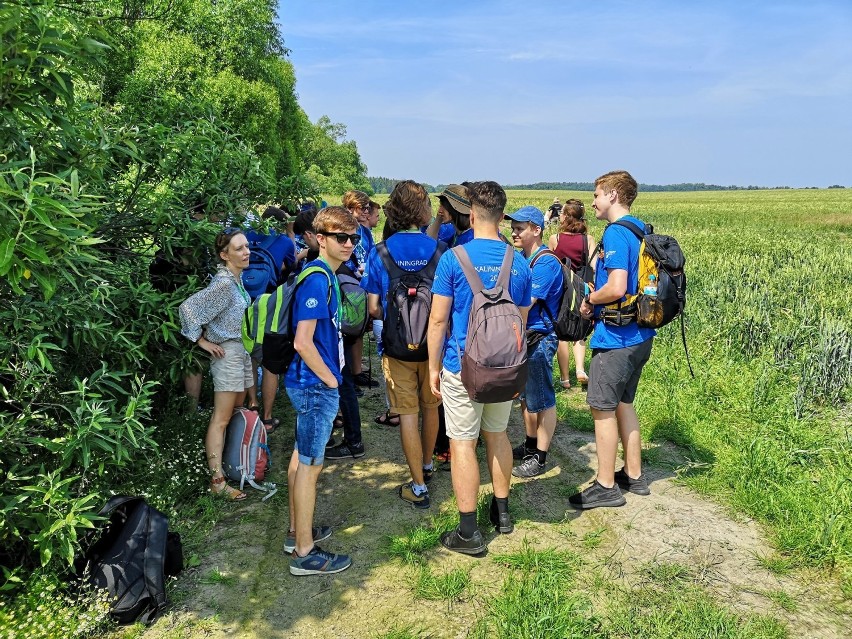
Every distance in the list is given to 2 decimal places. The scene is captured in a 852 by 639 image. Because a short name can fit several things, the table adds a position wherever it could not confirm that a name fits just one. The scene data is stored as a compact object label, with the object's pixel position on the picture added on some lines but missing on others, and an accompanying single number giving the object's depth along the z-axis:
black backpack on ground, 3.10
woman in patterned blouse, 4.34
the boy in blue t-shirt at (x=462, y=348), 3.61
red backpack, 4.54
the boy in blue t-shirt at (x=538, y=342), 4.46
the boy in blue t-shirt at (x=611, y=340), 4.03
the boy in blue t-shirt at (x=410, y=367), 4.24
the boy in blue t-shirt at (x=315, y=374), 3.37
